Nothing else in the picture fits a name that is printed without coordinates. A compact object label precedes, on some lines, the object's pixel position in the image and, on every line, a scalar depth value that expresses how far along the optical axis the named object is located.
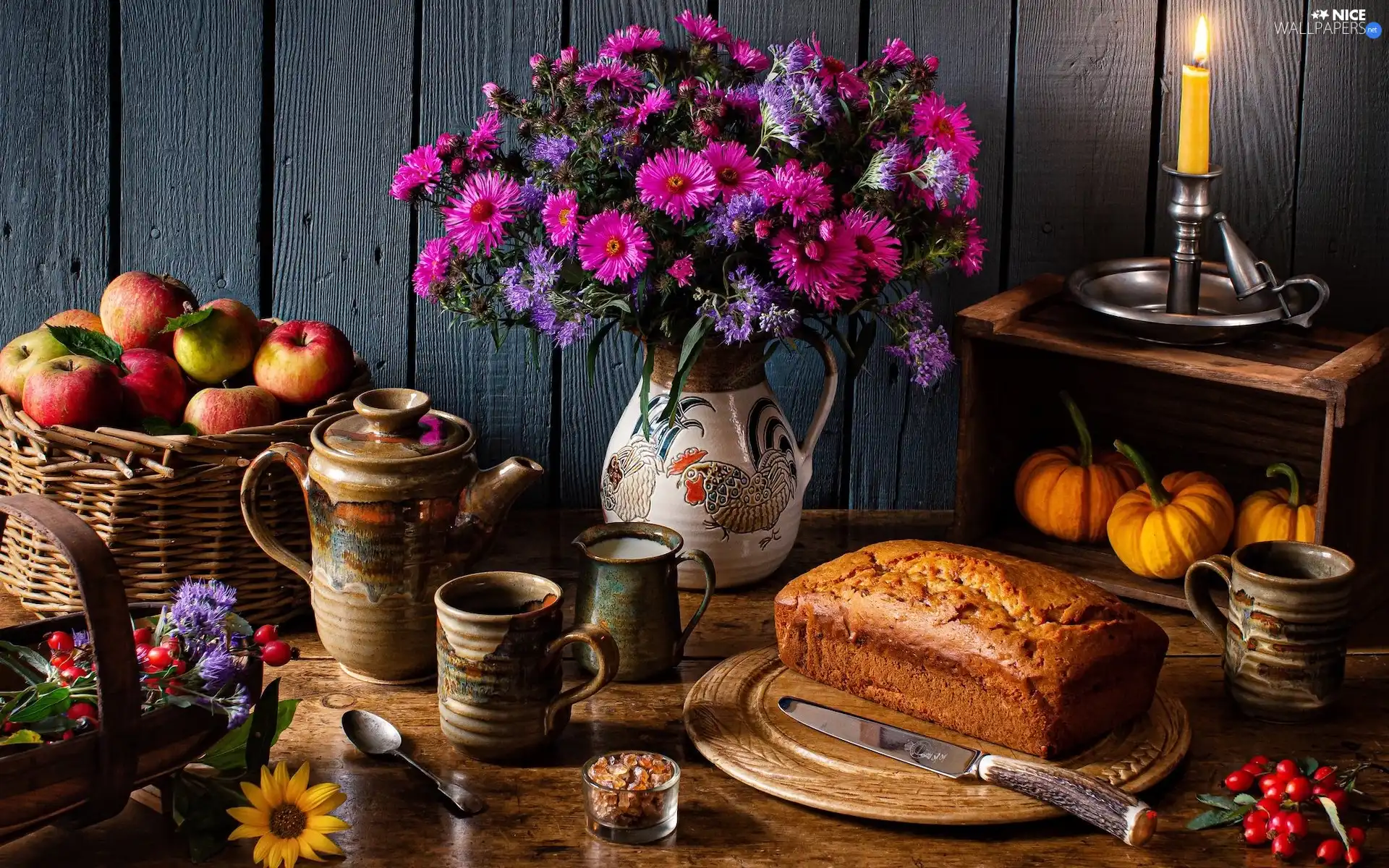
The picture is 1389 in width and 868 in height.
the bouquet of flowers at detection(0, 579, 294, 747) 1.67
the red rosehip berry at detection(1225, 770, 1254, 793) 1.75
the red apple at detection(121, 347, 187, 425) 1.92
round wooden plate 1.73
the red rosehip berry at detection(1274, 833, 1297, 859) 1.70
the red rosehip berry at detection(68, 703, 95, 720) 1.68
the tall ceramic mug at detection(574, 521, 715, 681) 1.86
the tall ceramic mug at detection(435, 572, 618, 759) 1.76
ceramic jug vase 1.98
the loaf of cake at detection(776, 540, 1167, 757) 1.78
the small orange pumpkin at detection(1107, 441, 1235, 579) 2.01
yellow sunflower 1.69
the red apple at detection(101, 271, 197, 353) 1.99
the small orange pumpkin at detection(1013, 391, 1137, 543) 2.08
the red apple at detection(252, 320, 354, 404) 1.96
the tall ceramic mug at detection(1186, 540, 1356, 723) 1.82
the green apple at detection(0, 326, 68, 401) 1.94
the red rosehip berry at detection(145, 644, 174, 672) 1.69
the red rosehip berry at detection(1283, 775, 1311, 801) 1.72
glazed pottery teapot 1.83
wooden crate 1.92
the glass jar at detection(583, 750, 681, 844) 1.71
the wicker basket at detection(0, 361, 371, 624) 1.88
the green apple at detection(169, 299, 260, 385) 1.96
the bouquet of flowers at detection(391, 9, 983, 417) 1.88
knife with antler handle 1.70
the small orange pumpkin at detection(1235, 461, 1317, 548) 2.00
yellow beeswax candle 1.97
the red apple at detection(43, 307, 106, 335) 2.00
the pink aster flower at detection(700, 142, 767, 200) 1.88
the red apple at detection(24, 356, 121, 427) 1.89
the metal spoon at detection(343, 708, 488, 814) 1.78
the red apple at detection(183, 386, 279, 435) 1.92
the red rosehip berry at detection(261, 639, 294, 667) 1.75
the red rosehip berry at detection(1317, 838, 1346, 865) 1.69
